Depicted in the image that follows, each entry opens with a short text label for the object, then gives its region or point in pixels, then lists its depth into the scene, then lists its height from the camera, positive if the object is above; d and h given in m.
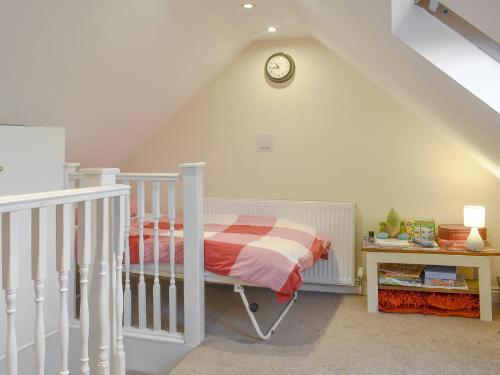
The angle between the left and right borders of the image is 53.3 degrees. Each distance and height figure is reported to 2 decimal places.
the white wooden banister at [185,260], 2.77 -0.38
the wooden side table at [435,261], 3.21 -0.47
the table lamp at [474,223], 3.24 -0.23
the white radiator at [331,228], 3.82 -0.29
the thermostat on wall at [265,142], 4.12 +0.41
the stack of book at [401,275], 3.36 -0.58
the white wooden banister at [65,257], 1.34 -0.20
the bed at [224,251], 2.73 -0.35
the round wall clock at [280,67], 4.02 +1.00
